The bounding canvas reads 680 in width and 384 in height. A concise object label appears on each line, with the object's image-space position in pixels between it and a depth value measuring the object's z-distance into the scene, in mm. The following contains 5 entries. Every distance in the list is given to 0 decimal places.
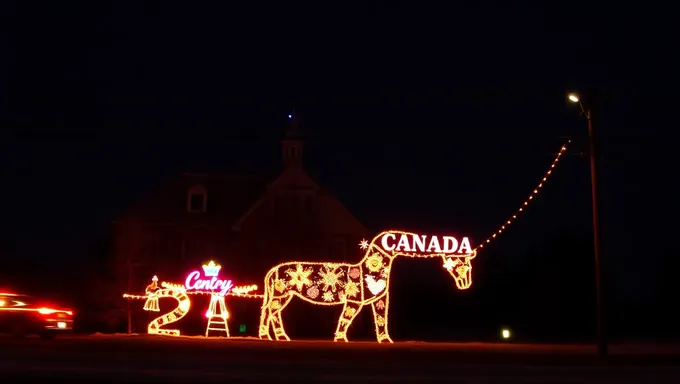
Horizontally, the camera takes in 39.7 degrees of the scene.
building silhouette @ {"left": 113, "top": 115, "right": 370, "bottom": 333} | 49688
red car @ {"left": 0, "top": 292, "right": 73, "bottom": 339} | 35250
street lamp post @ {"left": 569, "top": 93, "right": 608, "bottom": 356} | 30719
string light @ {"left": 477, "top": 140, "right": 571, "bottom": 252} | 36456
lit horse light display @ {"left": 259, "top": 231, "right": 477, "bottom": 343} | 38312
